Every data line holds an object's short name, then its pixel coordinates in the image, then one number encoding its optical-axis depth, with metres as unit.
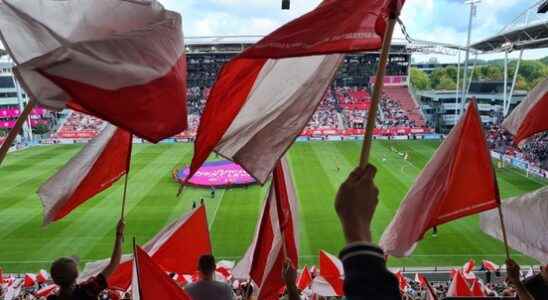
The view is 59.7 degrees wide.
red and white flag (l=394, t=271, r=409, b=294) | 11.16
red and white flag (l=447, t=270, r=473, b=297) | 8.24
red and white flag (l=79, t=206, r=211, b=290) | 5.36
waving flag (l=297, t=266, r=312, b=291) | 11.05
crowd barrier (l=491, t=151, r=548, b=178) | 26.77
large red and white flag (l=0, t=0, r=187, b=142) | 2.63
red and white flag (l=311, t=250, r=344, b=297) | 8.98
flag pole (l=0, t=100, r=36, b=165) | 2.73
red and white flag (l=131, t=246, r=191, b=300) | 3.67
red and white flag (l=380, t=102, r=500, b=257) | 3.86
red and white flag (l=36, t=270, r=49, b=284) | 12.52
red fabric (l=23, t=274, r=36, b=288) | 12.45
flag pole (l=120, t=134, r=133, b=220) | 4.20
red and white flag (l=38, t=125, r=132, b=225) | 4.16
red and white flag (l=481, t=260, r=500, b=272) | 12.80
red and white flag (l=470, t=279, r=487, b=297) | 8.60
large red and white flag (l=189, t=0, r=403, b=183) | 3.11
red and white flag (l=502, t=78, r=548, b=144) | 4.47
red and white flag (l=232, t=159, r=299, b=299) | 4.53
